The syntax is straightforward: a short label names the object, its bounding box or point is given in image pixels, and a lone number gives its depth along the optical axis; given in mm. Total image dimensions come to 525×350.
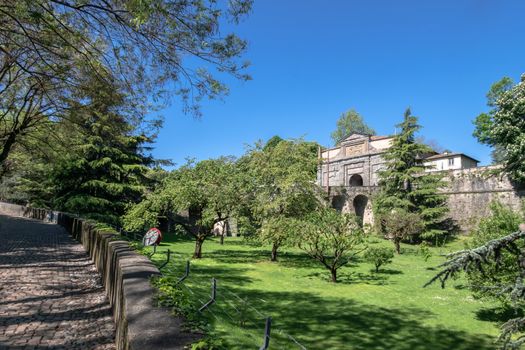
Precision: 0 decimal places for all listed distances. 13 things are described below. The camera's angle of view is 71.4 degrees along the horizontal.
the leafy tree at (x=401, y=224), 26812
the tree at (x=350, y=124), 65188
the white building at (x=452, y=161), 42875
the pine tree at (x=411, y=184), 33406
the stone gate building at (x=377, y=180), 32775
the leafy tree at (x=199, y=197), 18000
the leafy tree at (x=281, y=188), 18266
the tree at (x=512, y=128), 25653
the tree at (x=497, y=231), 8656
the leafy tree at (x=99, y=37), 6367
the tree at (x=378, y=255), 17250
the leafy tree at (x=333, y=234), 14766
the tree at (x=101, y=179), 25519
